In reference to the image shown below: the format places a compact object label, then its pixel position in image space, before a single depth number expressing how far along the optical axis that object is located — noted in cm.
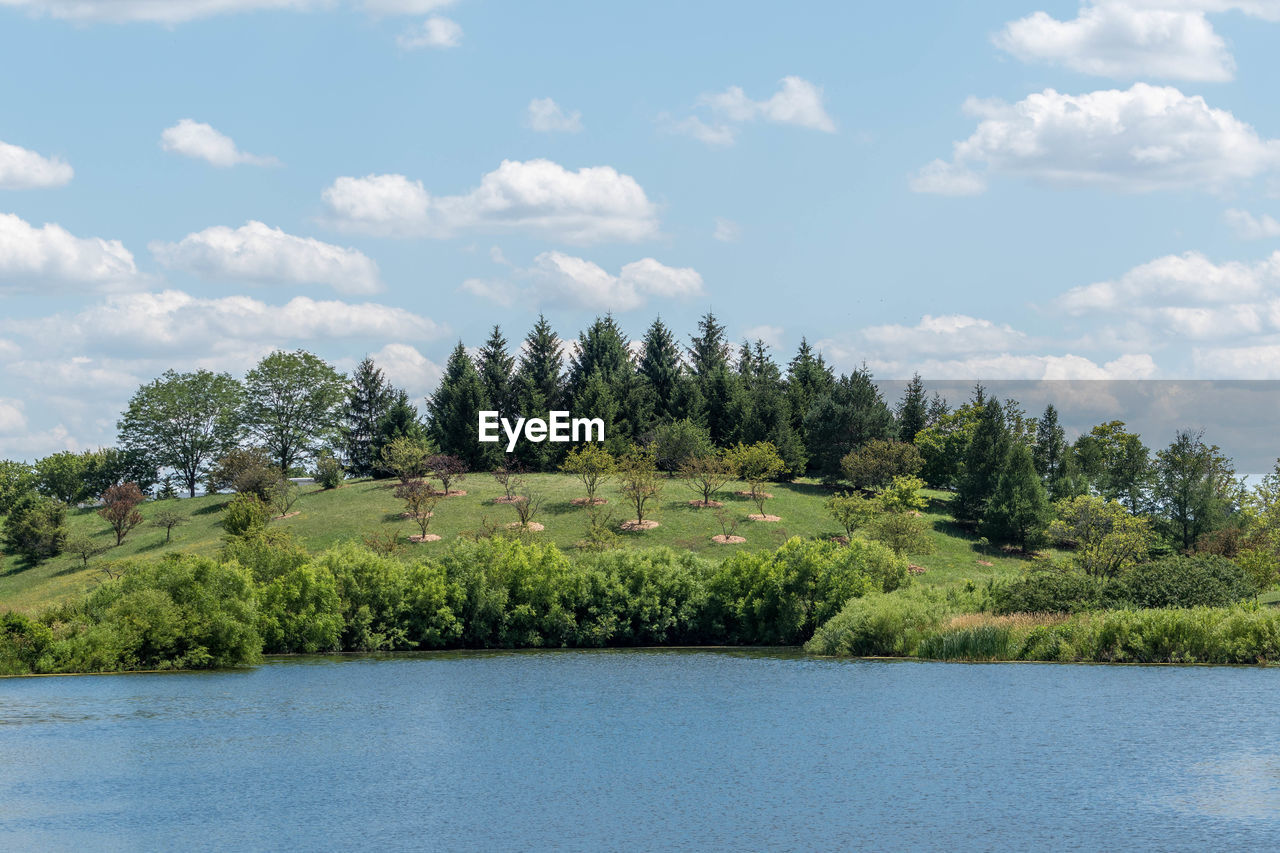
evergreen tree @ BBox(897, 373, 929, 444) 13138
